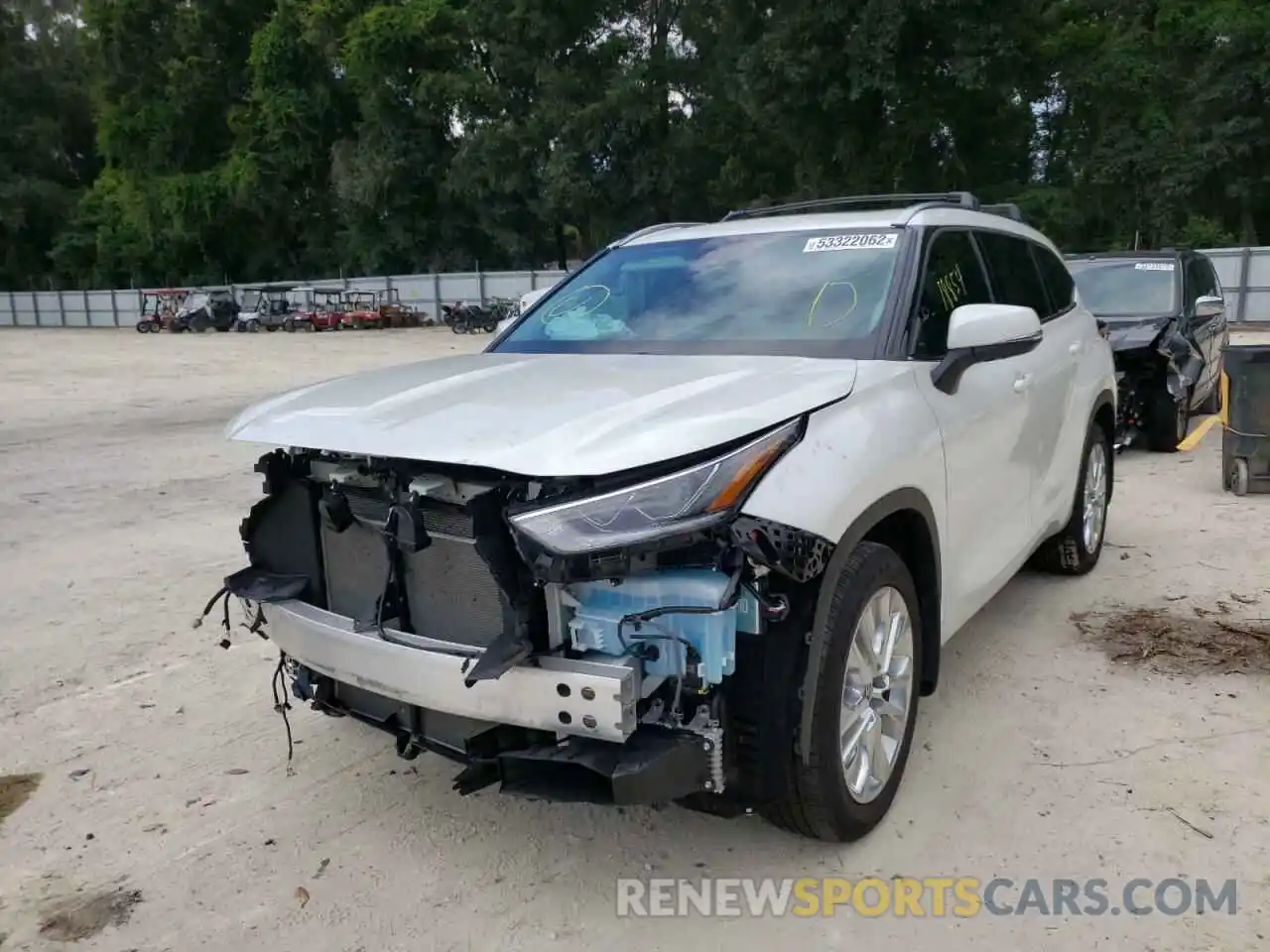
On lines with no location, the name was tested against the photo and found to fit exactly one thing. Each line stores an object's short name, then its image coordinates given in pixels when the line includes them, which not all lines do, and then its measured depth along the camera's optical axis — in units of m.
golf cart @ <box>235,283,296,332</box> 39.22
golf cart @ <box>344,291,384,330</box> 38.41
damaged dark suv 8.61
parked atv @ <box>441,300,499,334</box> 34.44
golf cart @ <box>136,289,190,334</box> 42.44
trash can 6.99
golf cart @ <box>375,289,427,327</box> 39.38
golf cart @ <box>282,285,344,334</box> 38.28
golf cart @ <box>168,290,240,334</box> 40.38
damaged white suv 2.46
